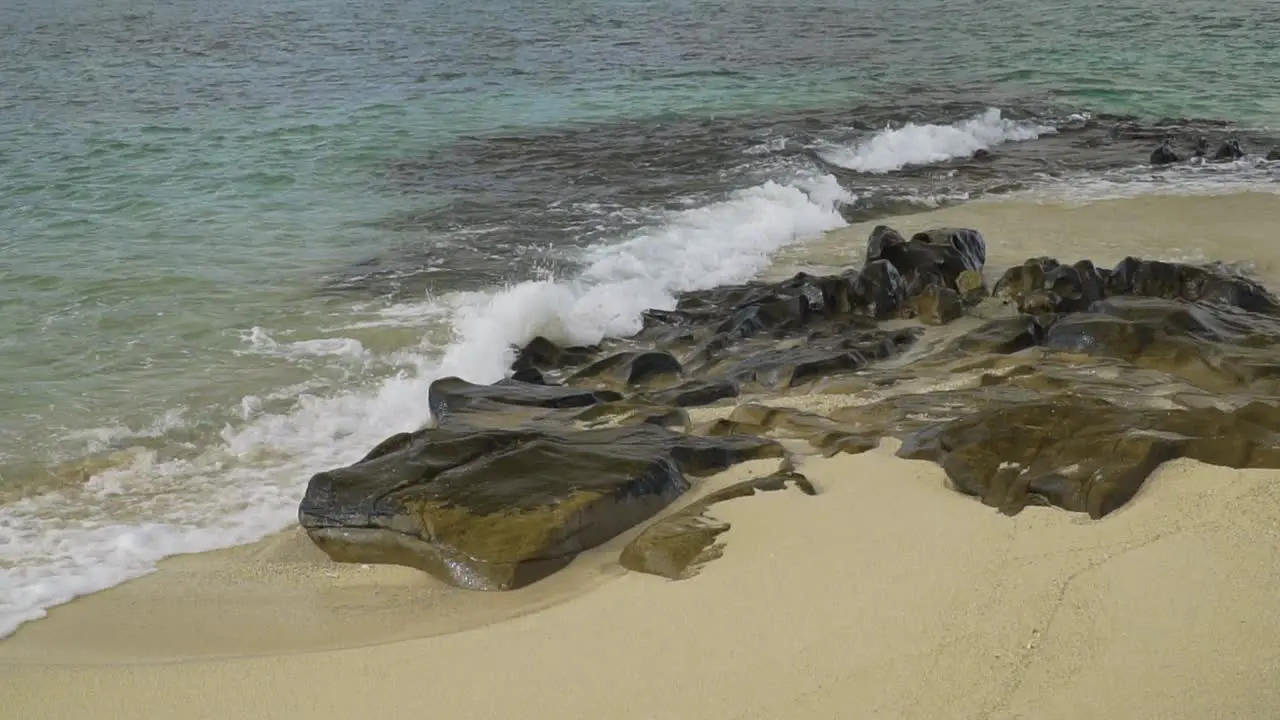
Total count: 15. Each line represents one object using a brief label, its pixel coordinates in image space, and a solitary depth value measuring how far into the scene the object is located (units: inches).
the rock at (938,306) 331.3
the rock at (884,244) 366.0
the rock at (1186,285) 321.7
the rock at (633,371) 292.0
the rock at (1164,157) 563.2
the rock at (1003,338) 292.2
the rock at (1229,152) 565.3
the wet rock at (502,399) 259.4
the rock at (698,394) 269.3
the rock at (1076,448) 192.2
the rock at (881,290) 338.0
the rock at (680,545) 185.2
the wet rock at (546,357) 314.7
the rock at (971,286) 347.9
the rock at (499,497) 193.8
